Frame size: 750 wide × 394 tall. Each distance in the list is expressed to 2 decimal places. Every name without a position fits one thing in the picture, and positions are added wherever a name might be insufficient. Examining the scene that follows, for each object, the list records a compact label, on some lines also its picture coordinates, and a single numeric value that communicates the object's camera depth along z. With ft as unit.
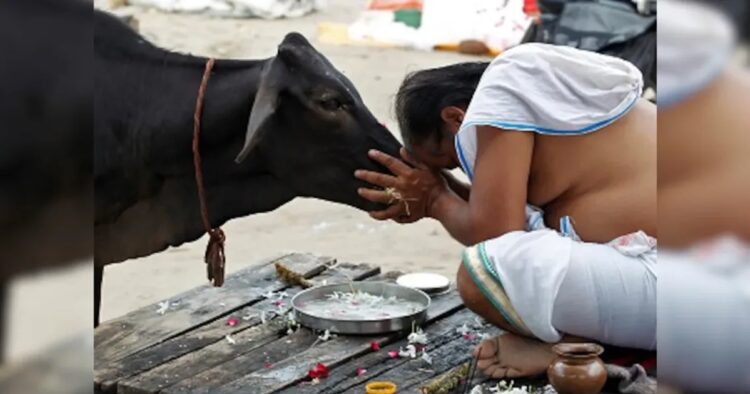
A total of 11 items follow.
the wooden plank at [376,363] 9.75
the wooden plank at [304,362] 9.78
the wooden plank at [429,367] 9.84
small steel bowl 10.93
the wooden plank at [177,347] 10.16
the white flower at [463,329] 11.13
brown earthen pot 8.73
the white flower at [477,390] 9.43
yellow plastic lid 9.24
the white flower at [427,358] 10.36
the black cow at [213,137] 10.50
